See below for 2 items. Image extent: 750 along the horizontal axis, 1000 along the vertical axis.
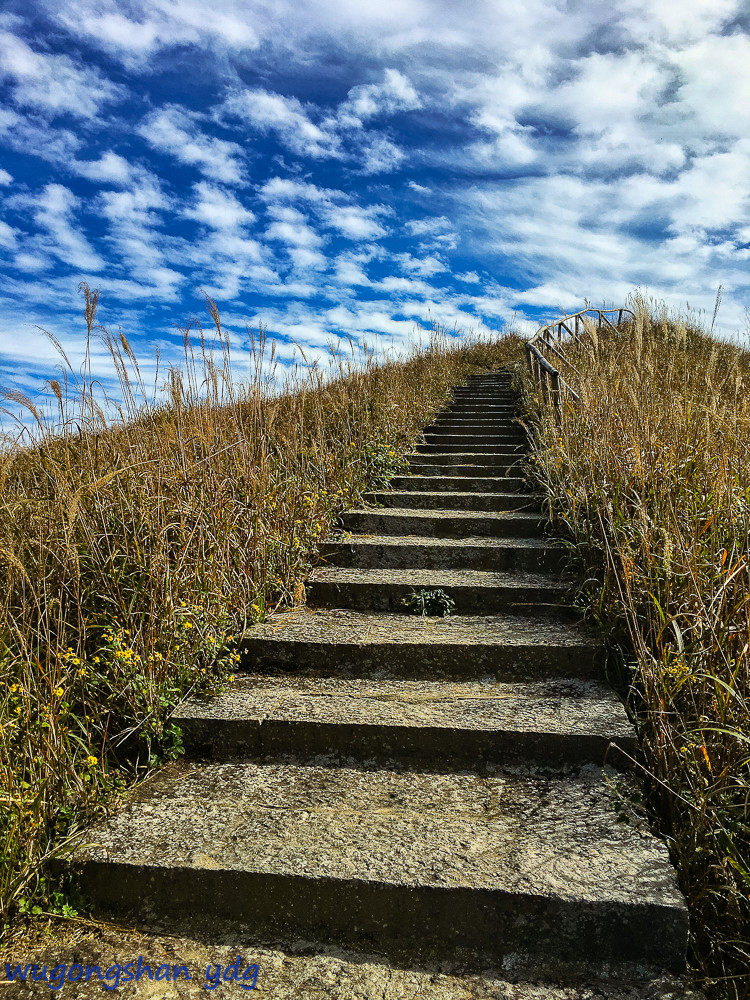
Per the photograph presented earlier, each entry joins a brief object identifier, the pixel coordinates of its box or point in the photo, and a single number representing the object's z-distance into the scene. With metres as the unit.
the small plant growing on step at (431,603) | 3.81
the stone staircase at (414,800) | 1.95
